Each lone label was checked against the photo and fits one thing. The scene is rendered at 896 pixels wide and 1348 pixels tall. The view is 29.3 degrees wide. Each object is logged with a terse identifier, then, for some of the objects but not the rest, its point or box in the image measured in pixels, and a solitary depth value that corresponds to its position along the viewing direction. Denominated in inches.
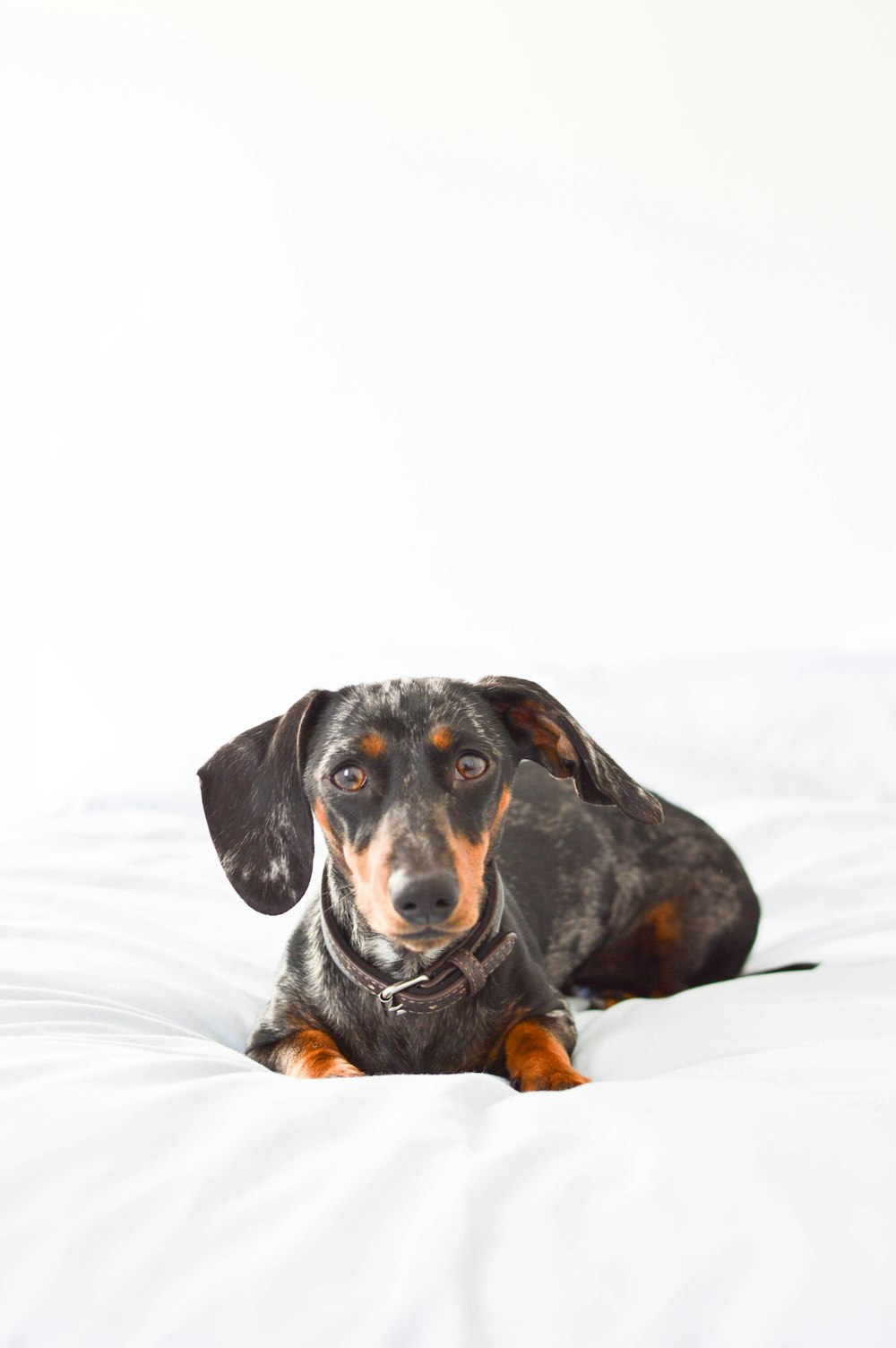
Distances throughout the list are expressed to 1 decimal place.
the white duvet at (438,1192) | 17.1
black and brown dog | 27.0
